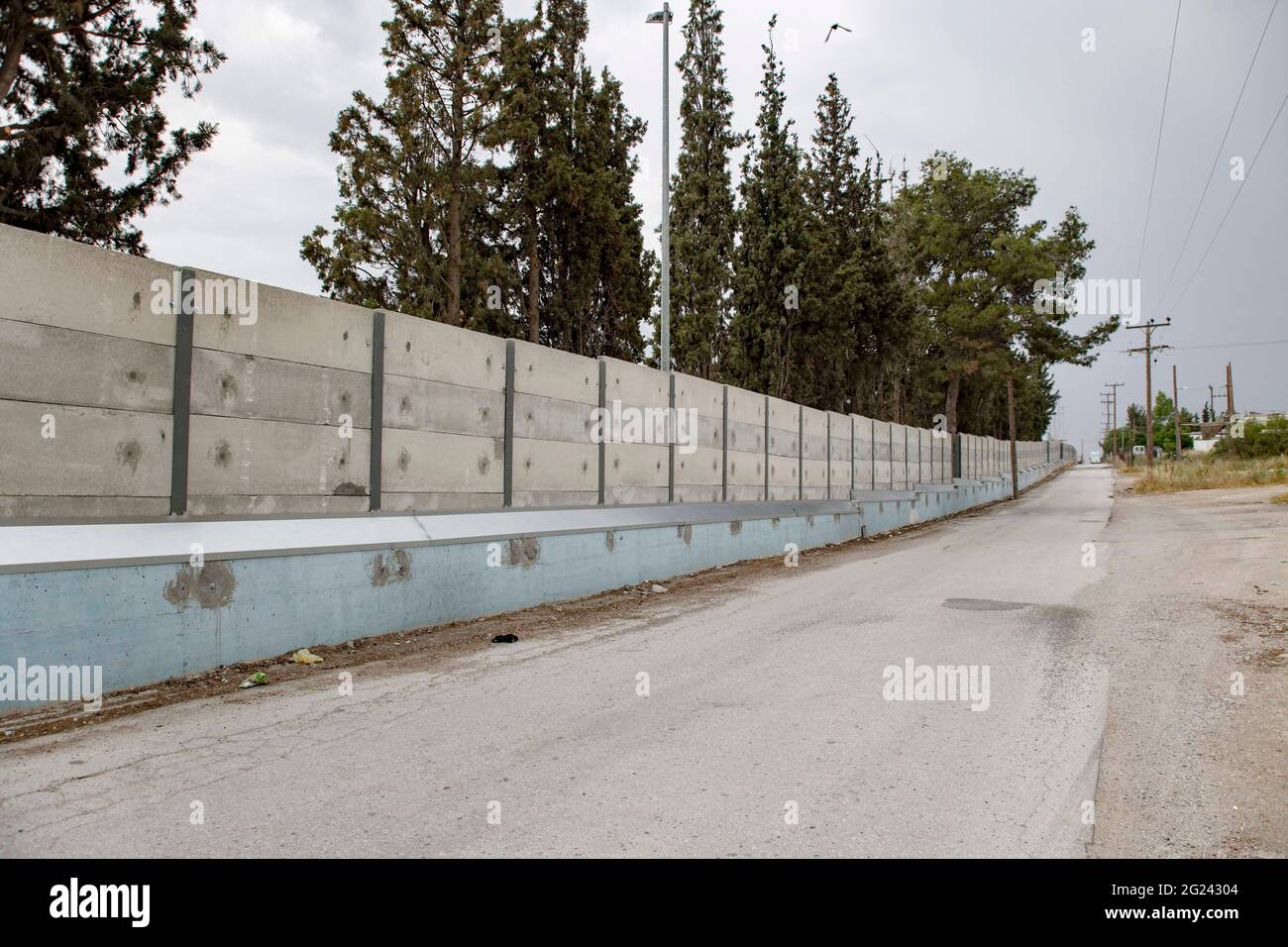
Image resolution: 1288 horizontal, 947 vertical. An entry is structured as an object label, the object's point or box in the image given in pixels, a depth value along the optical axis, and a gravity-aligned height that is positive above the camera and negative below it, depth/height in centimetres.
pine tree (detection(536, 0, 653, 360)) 2939 +1131
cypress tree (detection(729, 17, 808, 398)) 2816 +878
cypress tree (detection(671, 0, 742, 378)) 3222 +1260
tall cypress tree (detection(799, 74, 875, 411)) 3031 +948
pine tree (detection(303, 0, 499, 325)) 2556 +1107
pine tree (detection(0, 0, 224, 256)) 1828 +979
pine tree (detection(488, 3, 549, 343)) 2620 +1253
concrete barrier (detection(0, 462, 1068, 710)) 499 -70
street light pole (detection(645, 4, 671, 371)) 1606 +795
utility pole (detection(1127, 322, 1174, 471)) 5587 +815
